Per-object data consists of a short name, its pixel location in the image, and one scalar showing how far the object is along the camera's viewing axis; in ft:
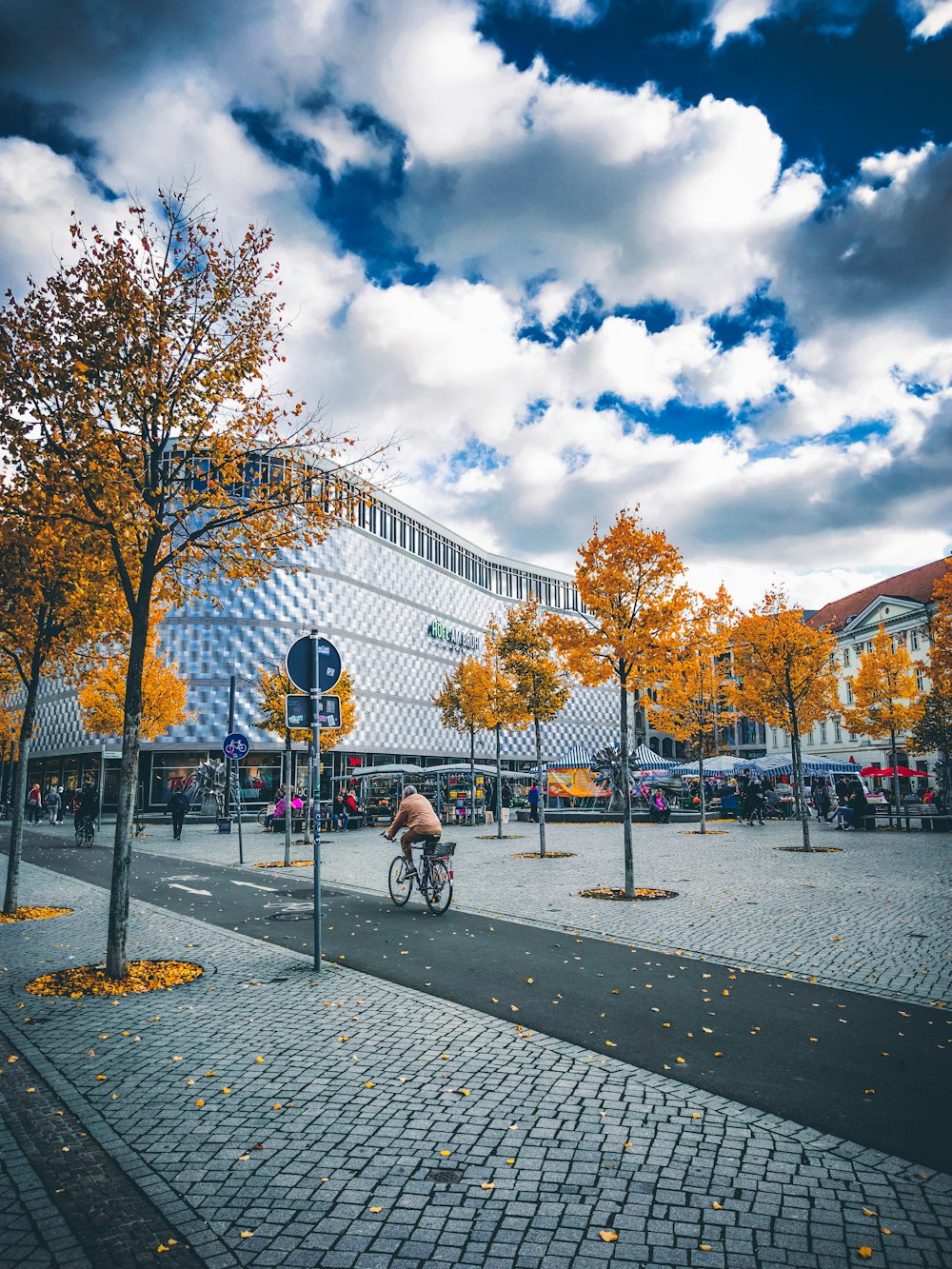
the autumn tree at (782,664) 73.67
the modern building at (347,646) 164.45
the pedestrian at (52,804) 135.54
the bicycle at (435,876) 37.17
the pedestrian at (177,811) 92.48
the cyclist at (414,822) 37.70
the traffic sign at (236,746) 64.90
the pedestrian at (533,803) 117.29
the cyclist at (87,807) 82.38
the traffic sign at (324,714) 27.48
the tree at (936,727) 107.24
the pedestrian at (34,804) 133.98
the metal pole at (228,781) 109.06
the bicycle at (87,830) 82.59
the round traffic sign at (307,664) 27.76
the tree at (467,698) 115.65
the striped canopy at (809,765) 110.42
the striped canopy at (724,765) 115.44
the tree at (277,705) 80.44
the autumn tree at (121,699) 101.24
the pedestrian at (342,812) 108.37
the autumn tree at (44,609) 33.47
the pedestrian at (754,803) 106.73
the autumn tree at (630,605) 44.14
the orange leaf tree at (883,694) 124.26
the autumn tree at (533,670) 81.46
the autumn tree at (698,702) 93.40
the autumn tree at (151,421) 25.98
